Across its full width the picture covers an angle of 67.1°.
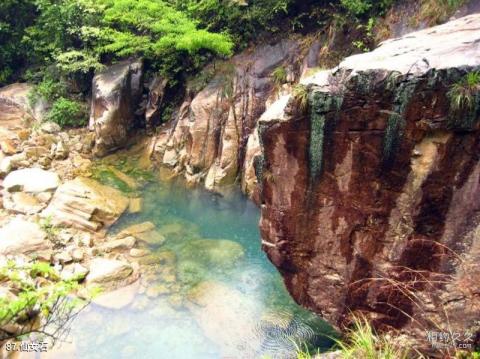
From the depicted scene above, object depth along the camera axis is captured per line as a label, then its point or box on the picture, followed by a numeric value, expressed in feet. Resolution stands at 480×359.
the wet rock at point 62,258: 21.21
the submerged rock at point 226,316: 16.46
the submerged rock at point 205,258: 21.40
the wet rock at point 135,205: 27.50
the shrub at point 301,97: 12.78
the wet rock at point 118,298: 19.01
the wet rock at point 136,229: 24.82
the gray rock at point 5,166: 28.78
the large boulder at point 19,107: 36.14
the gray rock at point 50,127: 35.35
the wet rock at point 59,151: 32.27
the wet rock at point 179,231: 25.08
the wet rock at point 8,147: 31.17
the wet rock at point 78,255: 21.56
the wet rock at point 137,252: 22.85
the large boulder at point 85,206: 24.66
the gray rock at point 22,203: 25.03
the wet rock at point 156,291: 19.86
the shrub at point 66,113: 36.22
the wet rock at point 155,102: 35.14
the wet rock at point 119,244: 23.05
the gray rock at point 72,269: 20.33
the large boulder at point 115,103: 33.83
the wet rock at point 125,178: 30.53
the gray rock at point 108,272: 19.93
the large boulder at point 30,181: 27.02
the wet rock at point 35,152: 31.11
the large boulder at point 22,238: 20.47
